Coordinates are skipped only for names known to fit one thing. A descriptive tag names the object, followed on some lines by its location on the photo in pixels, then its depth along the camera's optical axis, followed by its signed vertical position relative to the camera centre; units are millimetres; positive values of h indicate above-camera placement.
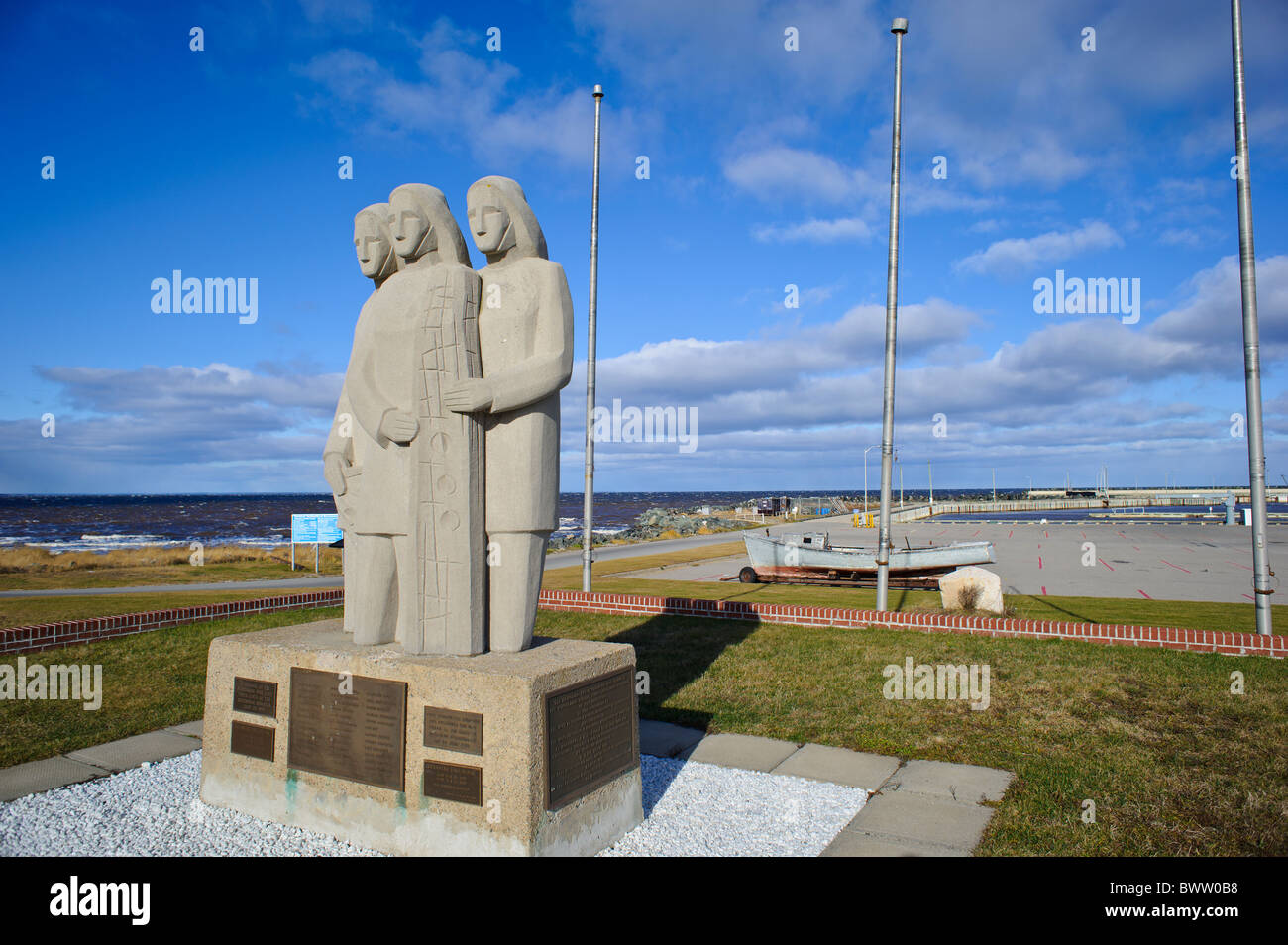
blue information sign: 17172 -619
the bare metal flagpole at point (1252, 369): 8703 +1438
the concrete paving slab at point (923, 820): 4375 -1884
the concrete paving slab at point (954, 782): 5008 -1876
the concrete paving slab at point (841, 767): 5363 -1904
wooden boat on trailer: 16953 -1375
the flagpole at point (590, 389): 12461 +1758
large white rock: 11242 -1295
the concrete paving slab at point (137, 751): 5699 -1890
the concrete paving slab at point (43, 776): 5074 -1857
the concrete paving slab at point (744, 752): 5730 -1913
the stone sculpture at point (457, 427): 4477 +432
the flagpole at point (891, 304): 10891 +2691
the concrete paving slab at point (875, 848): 4180 -1887
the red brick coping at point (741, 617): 8539 -1560
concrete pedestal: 3973 -1343
